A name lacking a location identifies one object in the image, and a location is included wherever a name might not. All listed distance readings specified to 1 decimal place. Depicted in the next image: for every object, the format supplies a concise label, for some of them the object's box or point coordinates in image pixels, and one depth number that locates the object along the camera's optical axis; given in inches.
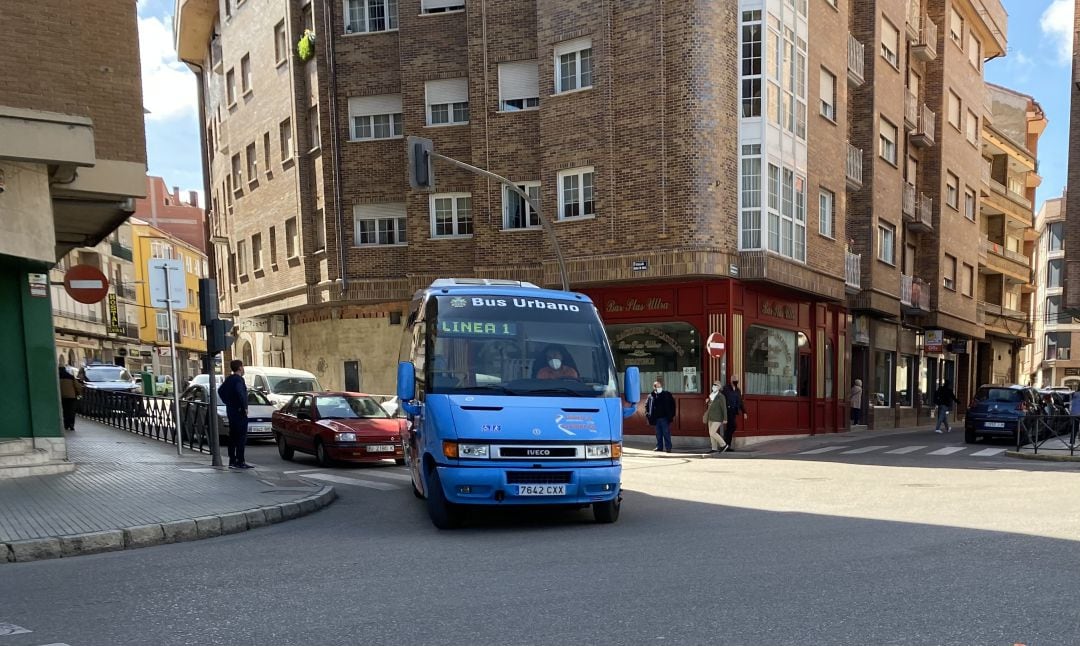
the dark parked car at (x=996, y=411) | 817.5
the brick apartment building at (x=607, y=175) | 810.8
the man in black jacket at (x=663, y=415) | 735.1
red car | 564.7
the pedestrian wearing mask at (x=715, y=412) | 720.3
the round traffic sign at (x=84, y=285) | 502.0
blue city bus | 307.7
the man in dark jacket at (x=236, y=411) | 504.4
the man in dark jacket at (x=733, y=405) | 741.9
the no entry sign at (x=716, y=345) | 736.3
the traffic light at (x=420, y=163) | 607.6
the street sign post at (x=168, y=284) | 523.8
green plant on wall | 1043.7
